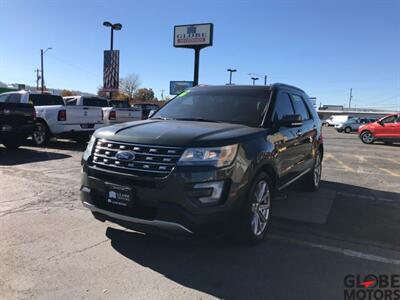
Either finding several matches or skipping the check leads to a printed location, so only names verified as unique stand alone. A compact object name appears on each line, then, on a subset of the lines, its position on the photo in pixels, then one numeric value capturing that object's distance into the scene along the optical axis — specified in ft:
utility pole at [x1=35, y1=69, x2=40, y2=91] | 266.36
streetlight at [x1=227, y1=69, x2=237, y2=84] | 172.43
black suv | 11.88
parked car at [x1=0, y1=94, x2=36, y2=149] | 37.52
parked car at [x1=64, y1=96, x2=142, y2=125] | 50.67
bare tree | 316.60
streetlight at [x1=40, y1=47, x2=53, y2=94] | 191.62
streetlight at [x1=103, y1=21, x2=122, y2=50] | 83.22
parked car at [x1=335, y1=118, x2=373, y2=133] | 131.03
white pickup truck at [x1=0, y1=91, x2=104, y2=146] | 42.95
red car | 67.62
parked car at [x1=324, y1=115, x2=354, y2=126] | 134.39
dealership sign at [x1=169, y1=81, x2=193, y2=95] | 141.18
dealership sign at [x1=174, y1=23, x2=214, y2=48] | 96.25
